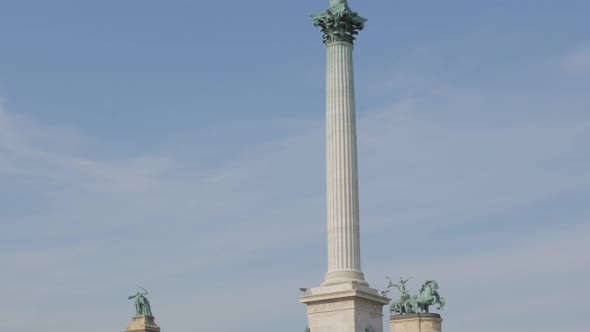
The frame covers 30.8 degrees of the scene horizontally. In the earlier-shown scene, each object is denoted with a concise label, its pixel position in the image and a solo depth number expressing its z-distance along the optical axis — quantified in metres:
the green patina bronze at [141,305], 80.91
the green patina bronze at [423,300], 78.94
